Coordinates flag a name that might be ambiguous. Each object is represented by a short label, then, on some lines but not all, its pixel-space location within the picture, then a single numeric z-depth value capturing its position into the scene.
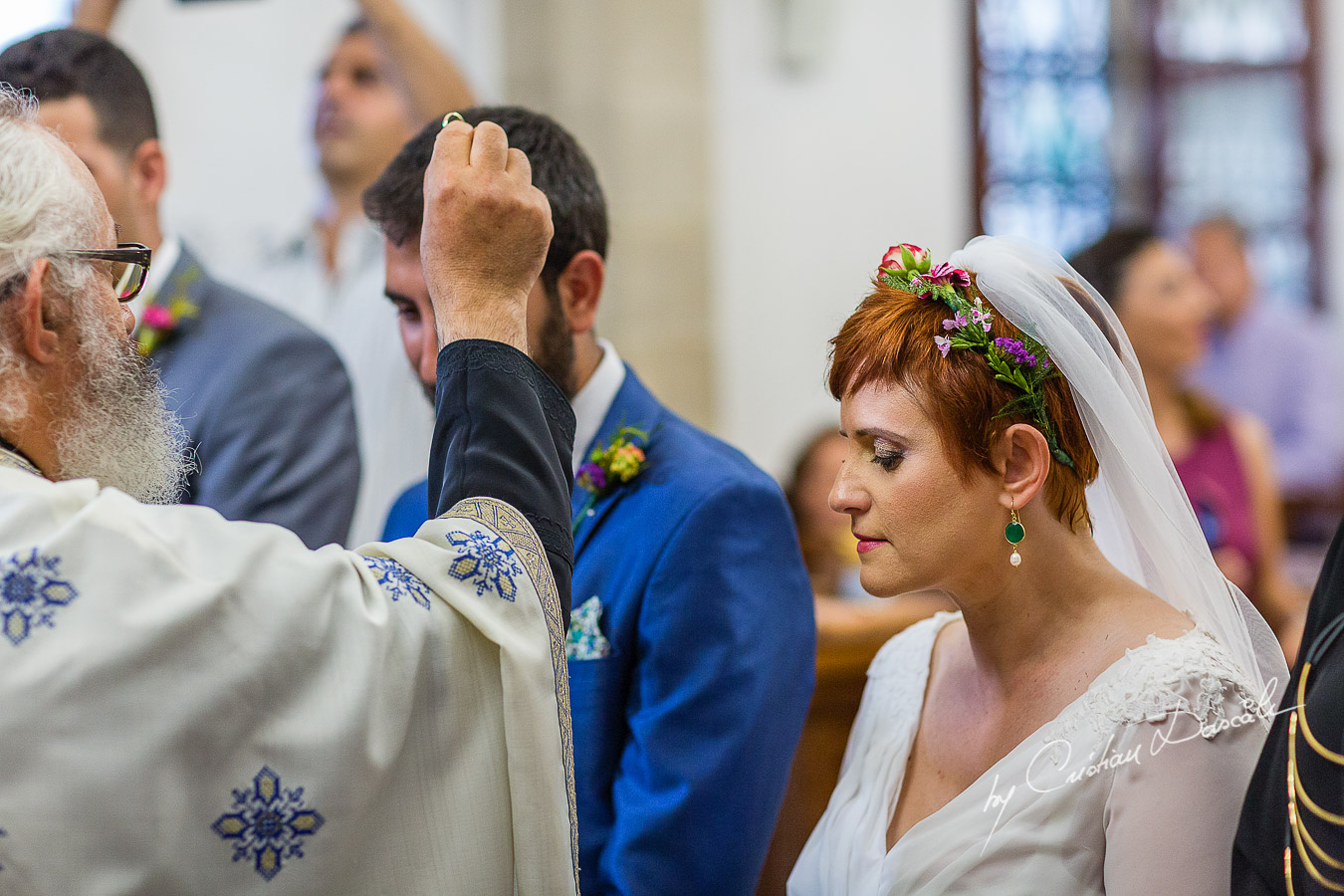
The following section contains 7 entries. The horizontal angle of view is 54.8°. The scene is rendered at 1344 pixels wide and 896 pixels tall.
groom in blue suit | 1.86
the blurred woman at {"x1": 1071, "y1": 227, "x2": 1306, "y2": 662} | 4.21
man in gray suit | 2.53
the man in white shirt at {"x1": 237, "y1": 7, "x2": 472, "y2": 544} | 3.45
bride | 1.68
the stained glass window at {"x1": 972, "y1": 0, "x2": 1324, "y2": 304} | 7.73
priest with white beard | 1.25
